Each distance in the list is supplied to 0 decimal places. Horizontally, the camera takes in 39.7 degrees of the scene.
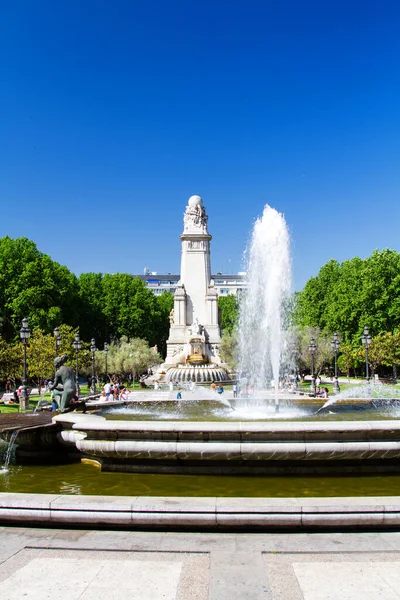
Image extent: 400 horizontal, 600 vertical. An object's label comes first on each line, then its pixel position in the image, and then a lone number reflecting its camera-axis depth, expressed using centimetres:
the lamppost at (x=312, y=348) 3666
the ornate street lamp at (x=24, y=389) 2502
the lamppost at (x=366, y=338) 3197
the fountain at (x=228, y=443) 855
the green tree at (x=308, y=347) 5384
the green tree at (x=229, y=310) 8399
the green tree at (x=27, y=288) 5188
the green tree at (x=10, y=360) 3459
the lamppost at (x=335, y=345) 3466
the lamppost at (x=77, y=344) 3299
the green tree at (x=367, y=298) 5247
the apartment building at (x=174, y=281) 15888
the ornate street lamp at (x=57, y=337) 2964
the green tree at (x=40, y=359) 3800
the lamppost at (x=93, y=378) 3835
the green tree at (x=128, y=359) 5609
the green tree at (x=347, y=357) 5068
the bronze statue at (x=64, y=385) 1202
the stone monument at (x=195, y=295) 6650
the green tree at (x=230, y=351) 6019
